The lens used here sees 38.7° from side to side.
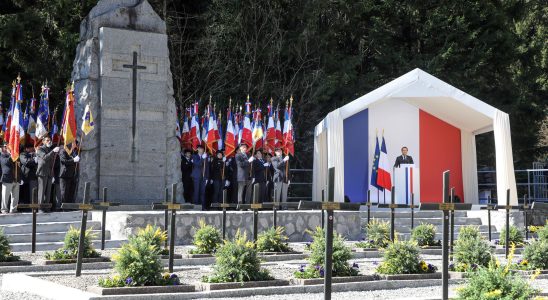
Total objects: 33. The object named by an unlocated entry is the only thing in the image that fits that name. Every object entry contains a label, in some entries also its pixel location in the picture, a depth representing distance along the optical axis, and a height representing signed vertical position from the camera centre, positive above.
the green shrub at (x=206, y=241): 12.55 -0.22
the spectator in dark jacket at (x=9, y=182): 16.11 +0.91
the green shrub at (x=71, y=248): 11.34 -0.32
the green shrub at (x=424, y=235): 14.34 -0.12
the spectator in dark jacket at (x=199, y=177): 19.73 +1.27
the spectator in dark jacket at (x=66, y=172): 16.81 +1.16
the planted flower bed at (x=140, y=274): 8.39 -0.51
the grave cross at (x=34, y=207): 12.09 +0.29
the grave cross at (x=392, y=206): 12.97 +0.39
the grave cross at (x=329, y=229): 6.12 -0.01
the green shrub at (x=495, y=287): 6.08 -0.46
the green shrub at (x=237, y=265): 9.08 -0.44
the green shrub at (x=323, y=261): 9.56 -0.41
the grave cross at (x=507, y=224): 12.41 +0.07
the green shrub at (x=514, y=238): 14.61 -0.16
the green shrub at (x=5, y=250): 10.93 -0.34
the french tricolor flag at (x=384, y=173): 22.05 +1.56
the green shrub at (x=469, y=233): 11.55 -0.07
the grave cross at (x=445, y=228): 7.11 +0.01
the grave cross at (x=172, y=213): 9.86 +0.18
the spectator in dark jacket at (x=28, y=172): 16.97 +1.17
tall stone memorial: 17.62 +2.84
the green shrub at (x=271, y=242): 12.76 -0.24
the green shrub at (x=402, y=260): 10.16 -0.41
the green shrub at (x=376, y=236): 13.75 -0.14
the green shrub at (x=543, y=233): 12.30 -0.06
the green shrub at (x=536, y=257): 11.12 -0.39
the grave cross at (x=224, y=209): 12.79 +0.30
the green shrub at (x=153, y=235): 10.38 -0.12
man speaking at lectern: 21.95 +1.95
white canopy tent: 20.11 +2.95
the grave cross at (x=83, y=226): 9.57 +0.00
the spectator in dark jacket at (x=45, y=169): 16.27 +1.19
